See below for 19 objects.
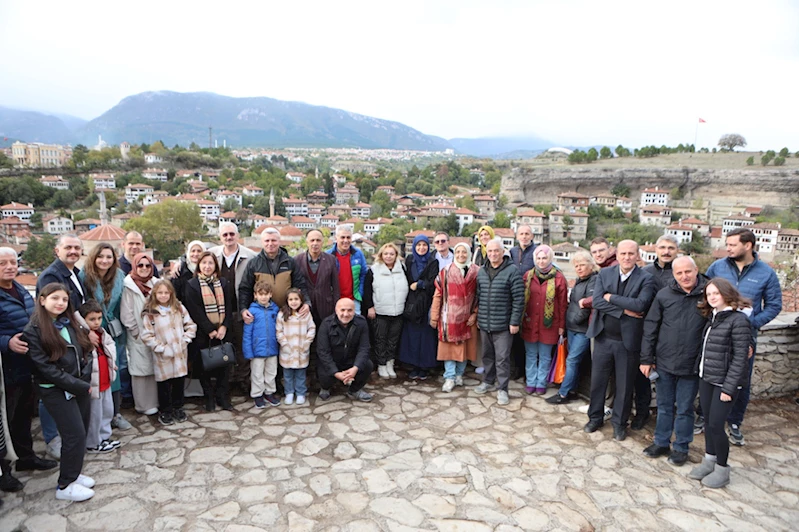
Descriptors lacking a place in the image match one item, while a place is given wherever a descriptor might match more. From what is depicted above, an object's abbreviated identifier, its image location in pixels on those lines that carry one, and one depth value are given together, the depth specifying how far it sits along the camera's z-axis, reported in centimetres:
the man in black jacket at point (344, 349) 389
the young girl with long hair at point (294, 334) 382
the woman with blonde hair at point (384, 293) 431
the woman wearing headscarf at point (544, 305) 400
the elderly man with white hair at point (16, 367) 266
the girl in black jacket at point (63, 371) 248
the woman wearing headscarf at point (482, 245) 430
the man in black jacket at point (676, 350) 299
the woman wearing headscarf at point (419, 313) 435
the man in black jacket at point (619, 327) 329
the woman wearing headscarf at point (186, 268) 371
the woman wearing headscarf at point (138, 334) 342
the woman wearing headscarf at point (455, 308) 413
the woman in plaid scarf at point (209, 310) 363
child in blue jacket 379
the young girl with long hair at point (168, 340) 342
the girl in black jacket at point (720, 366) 270
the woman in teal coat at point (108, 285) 331
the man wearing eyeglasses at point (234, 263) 394
